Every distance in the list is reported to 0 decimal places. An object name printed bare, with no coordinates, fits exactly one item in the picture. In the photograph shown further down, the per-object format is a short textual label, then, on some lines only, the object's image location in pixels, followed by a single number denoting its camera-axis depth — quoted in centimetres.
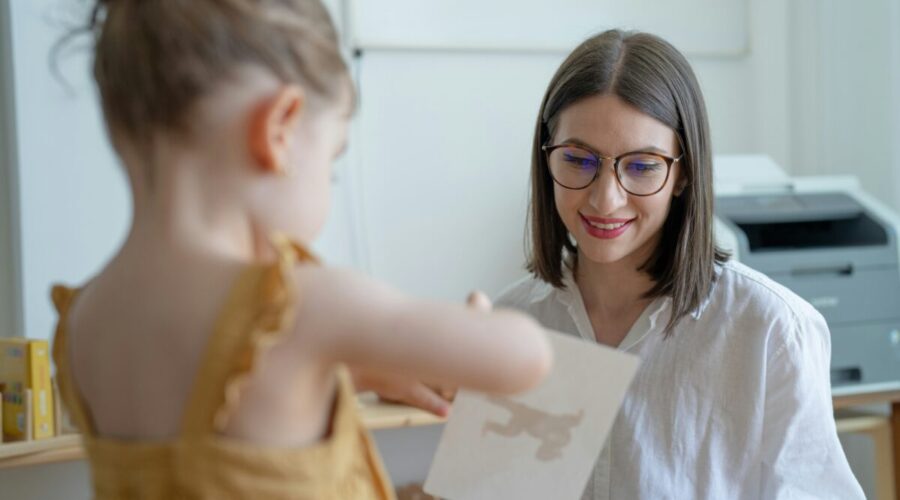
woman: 140
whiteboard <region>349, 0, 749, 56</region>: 270
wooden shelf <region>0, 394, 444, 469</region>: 200
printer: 242
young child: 68
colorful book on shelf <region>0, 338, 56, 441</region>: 204
